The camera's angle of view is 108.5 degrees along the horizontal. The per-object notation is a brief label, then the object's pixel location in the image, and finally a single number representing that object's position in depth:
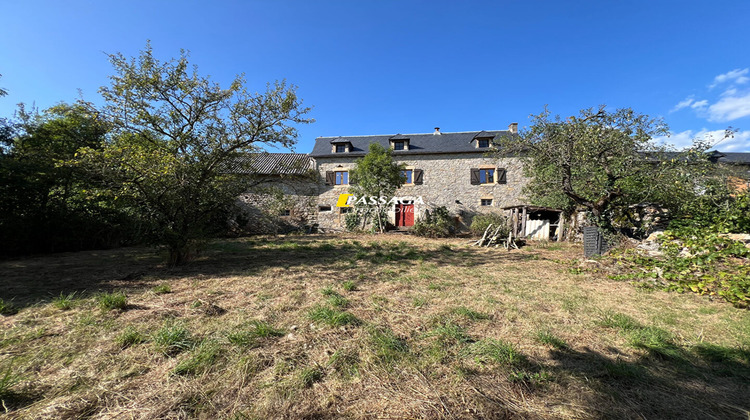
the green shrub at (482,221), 16.52
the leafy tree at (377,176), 15.23
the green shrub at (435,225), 14.81
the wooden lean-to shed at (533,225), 13.34
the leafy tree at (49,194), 7.10
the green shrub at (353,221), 17.86
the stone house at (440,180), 19.09
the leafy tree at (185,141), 5.67
